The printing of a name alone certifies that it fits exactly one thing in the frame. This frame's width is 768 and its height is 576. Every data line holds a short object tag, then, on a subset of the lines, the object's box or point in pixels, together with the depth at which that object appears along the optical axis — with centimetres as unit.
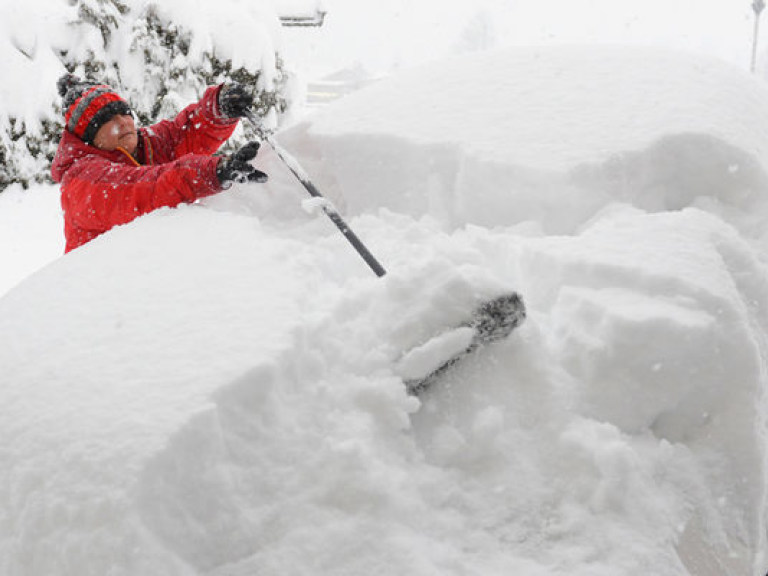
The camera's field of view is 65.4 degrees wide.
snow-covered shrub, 618
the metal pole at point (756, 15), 1397
